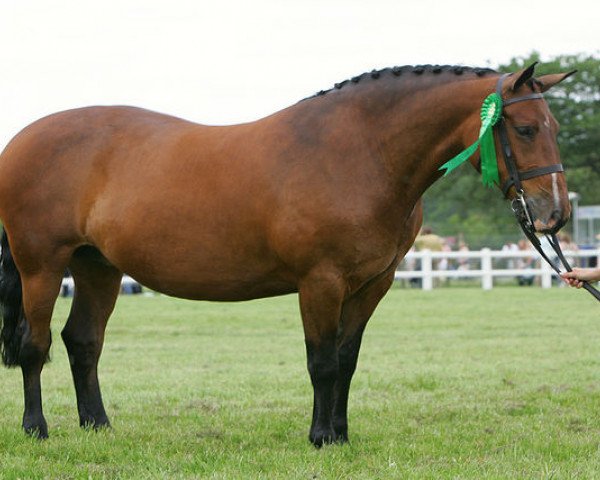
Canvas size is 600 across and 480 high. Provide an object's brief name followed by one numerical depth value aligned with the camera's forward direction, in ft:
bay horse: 33.63
